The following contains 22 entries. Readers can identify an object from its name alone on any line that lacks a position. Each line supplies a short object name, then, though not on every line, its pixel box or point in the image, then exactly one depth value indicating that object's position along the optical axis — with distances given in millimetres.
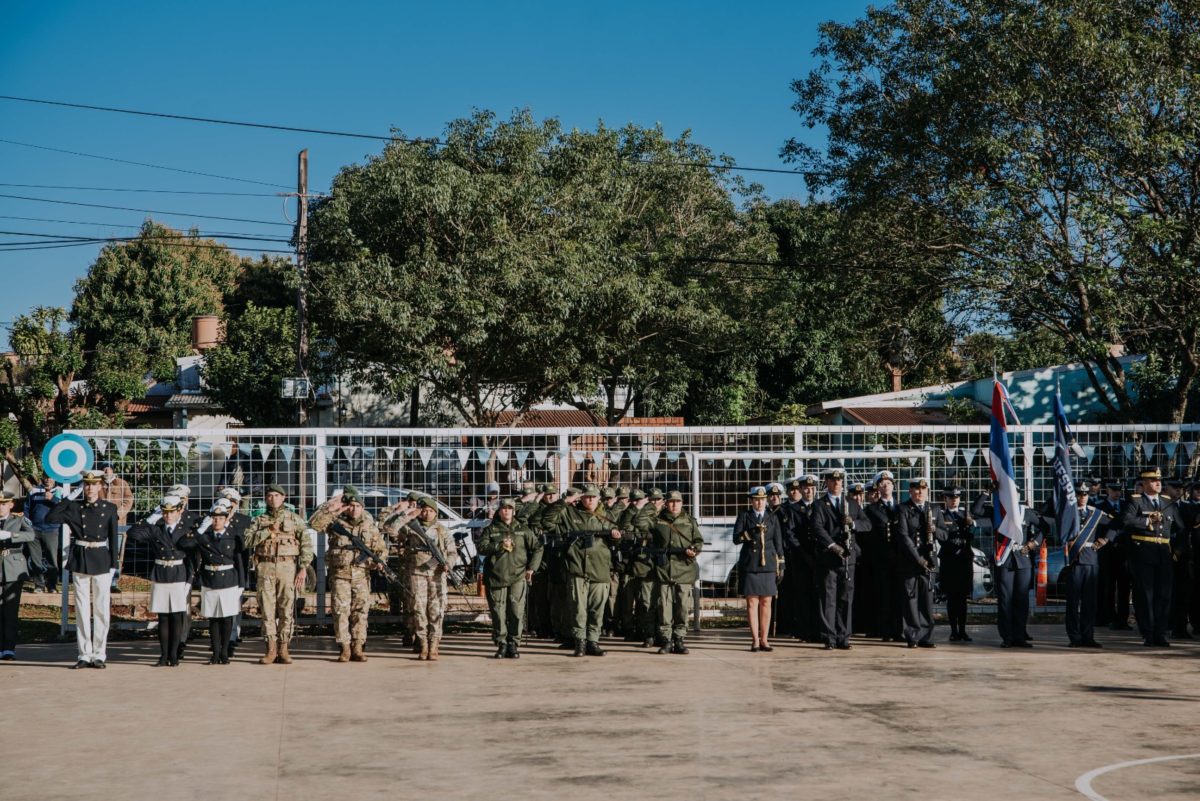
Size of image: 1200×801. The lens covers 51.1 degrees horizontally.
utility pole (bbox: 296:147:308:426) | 27206
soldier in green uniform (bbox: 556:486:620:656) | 13828
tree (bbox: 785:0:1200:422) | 19859
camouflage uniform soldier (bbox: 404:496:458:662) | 13578
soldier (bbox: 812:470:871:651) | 14242
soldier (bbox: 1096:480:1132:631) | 15695
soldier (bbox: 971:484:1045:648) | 14281
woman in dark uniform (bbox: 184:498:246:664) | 13102
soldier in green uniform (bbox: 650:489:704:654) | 13867
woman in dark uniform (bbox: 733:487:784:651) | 13906
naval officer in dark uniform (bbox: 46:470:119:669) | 12953
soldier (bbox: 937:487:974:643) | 14883
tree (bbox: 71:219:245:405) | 46031
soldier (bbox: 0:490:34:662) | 13438
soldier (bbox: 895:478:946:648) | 14250
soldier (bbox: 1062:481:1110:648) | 14273
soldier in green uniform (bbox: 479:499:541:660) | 13703
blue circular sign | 13820
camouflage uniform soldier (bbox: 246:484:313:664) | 13156
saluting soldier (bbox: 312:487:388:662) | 13312
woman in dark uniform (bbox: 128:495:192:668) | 13055
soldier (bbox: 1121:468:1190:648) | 14281
